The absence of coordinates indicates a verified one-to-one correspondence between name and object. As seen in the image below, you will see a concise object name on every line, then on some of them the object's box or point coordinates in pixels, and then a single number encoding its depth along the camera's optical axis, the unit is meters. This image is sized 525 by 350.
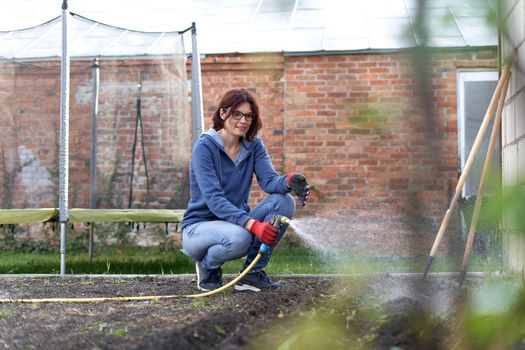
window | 7.98
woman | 4.02
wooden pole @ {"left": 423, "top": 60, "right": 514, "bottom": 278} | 3.59
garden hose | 3.90
